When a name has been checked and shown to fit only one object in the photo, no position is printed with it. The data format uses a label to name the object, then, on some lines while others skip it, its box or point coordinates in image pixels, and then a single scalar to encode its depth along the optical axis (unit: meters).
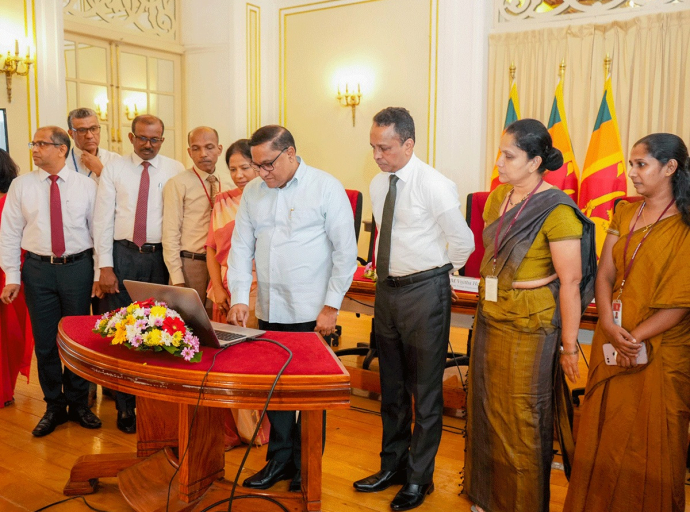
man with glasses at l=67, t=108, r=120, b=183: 3.76
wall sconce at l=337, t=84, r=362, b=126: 6.57
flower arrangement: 1.87
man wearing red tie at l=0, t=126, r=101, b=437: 3.20
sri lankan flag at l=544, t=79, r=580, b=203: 5.16
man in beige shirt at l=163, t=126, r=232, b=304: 3.20
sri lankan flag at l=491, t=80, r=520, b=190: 5.56
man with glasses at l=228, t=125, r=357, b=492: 2.42
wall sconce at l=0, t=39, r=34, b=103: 5.11
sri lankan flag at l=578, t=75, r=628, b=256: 4.91
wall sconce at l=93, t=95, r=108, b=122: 6.14
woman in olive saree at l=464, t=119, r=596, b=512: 2.13
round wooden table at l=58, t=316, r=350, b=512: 1.79
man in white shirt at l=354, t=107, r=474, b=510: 2.41
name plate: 3.18
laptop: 1.93
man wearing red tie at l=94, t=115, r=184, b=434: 3.25
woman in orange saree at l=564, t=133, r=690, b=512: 2.13
